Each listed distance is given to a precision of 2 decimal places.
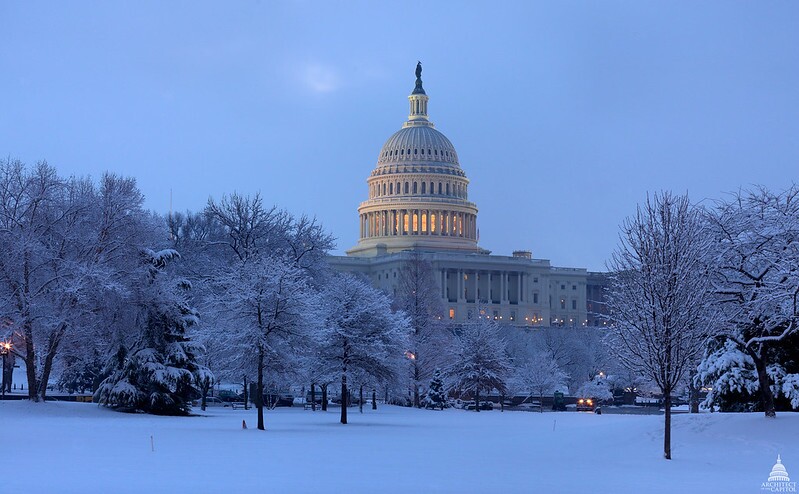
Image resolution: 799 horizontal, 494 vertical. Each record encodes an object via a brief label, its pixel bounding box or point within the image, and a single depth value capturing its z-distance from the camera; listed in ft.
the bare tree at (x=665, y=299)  110.73
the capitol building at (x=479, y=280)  614.34
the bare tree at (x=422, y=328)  270.26
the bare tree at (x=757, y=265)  117.19
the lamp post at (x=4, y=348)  175.01
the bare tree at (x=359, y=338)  177.78
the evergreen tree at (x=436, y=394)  266.36
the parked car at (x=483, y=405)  272.31
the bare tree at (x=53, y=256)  165.78
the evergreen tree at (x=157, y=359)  177.99
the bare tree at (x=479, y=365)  261.03
